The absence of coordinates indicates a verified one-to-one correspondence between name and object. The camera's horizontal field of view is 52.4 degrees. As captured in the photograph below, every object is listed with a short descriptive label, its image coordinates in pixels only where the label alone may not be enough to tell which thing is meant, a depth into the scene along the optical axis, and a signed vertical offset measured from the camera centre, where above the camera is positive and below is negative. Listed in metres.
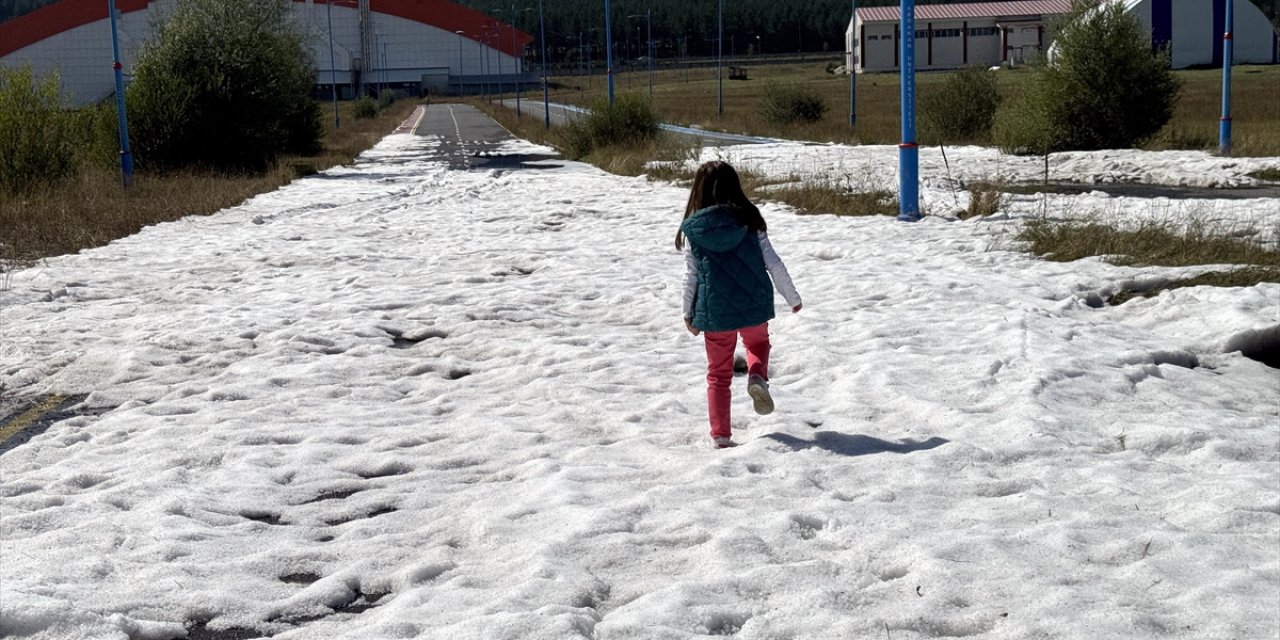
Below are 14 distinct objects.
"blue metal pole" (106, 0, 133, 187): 24.25 +0.49
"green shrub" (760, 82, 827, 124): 54.91 +1.41
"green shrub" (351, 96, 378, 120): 94.19 +3.20
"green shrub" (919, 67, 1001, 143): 40.56 +0.77
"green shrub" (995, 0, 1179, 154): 31.56 +0.92
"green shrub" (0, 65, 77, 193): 23.23 +0.55
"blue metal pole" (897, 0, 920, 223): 16.31 -0.27
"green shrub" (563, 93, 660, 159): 36.53 +0.59
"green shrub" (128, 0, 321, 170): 30.31 +1.50
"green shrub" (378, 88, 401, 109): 121.44 +5.08
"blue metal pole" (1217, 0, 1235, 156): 26.75 +0.50
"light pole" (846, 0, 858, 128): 47.69 +1.16
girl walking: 6.58 -0.72
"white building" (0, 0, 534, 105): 129.12 +11.85
